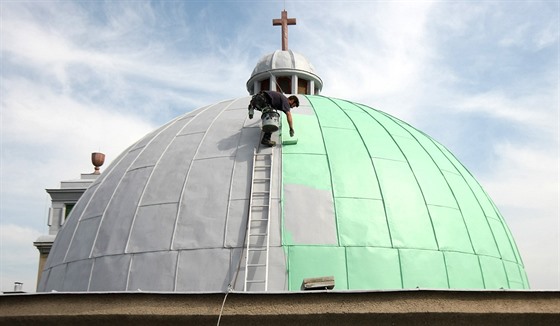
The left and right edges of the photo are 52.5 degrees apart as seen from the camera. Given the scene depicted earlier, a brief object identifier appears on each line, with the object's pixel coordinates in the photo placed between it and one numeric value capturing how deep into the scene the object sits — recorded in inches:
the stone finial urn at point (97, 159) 1050.1
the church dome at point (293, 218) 464.4
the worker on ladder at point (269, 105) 546.9
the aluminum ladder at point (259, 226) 449.7
